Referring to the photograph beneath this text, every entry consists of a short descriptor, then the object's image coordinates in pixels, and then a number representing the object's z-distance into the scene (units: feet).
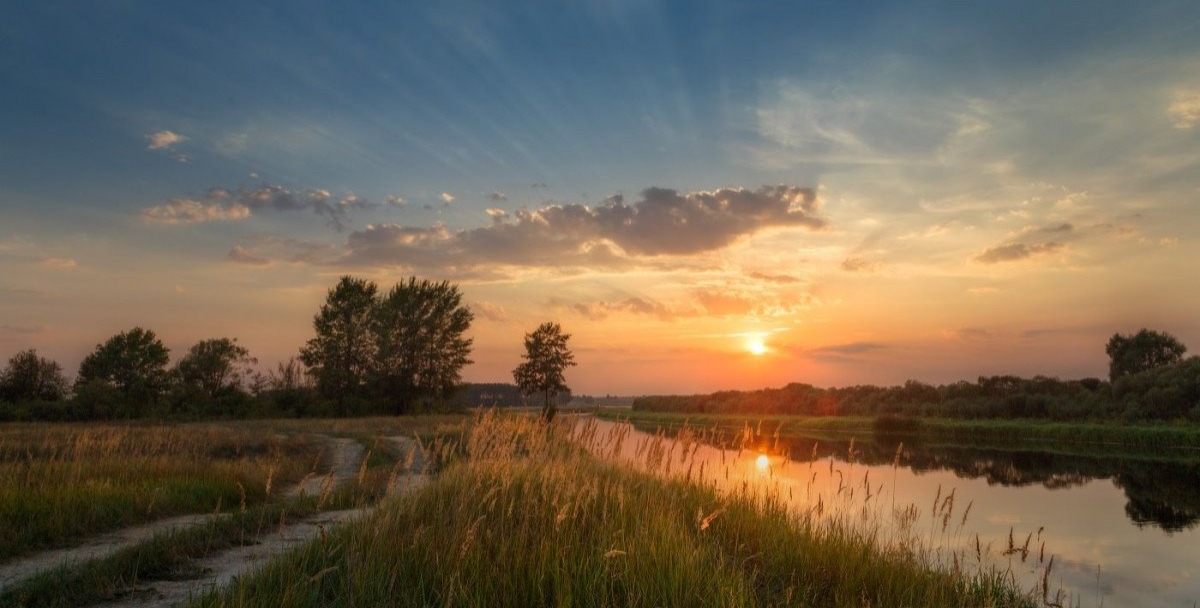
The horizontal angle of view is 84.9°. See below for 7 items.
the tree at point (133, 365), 203.72
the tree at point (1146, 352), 194.80
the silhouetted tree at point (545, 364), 250.37
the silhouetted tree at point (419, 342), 195.72
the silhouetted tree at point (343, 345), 191.83
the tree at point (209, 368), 213.66
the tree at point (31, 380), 189.57
